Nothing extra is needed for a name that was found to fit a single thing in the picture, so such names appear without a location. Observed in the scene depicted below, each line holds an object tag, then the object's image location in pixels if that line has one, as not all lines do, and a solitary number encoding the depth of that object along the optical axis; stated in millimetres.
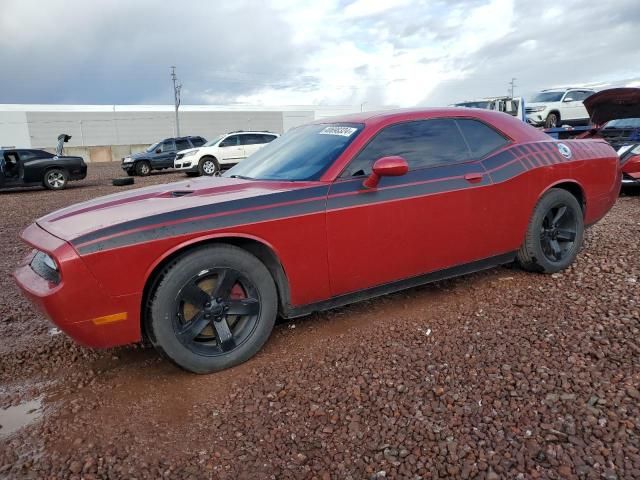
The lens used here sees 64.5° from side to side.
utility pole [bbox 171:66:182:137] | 42788
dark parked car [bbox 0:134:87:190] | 14406
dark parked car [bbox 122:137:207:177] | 20406
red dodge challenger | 2734
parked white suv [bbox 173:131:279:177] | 17953
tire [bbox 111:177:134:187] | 14734
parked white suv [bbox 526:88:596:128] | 20469
